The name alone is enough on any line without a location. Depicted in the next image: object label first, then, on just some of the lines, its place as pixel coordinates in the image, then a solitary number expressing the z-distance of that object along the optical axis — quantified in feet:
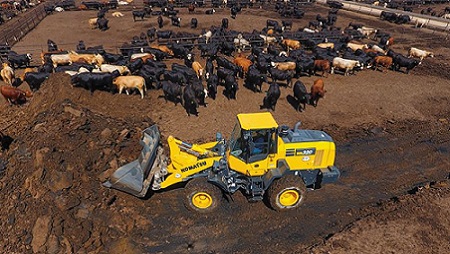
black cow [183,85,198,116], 50.60
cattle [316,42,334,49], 87.07
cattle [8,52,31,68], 71.46
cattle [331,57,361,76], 71.61
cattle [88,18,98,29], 109.40
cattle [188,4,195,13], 139.28
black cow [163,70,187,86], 59.26
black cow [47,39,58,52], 80.48
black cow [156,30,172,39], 95.10
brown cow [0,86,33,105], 52.95
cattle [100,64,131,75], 62.65
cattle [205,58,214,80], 66.33
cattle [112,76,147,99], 55.47
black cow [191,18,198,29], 112.78
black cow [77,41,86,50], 79.77
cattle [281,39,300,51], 88.63
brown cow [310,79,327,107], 54.54
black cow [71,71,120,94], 52.95
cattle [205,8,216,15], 135.33
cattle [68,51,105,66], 70.54
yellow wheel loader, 30.27
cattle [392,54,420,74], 73.61
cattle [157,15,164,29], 112.98
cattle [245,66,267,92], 59.21
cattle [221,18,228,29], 113.91
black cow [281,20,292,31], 114.47
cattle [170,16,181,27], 114.93
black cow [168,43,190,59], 77.41
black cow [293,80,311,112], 54.13
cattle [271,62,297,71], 68.23
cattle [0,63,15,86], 62.64
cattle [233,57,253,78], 67.12
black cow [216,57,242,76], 66.74
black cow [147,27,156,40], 99.81
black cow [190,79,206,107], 53.16
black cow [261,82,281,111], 52.70
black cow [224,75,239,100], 55.67
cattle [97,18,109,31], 107.34
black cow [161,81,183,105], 53.47
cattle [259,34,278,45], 90.89
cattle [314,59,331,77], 69.67
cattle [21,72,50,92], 58.39
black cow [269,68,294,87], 63.46
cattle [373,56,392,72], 74.90
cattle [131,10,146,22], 119.61
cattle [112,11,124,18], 127.13
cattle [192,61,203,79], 65.30
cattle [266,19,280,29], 112.57
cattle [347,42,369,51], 88.35
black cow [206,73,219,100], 56.34
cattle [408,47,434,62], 83.20
